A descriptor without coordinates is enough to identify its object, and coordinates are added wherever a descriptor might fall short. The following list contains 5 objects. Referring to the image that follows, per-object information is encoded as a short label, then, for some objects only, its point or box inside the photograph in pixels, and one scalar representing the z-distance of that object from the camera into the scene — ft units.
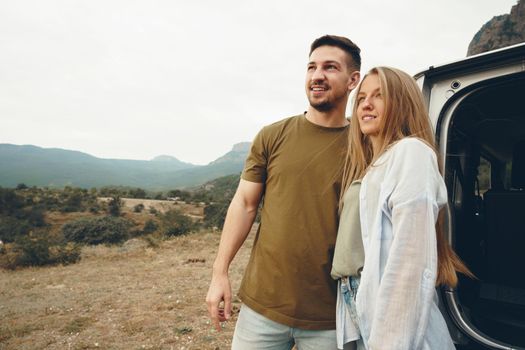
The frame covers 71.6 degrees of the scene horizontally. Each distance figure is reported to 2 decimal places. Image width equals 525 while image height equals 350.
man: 5.56
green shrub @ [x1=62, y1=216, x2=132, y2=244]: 46.01
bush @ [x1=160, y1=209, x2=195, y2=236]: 46.14
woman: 3.61
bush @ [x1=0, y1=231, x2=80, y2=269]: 31.71
